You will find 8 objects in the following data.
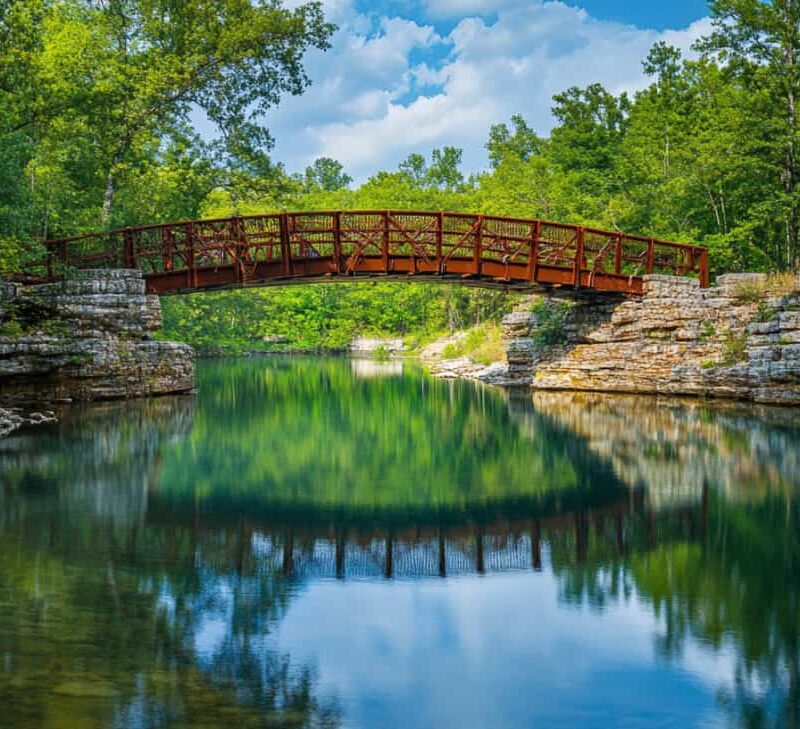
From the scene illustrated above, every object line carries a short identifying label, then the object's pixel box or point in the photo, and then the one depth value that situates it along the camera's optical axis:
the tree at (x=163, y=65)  35.38
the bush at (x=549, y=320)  36.78
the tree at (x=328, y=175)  133.38
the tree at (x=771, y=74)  34.16
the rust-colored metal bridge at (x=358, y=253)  30.47
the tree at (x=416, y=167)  116.26
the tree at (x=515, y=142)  98.12
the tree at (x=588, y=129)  57.72
